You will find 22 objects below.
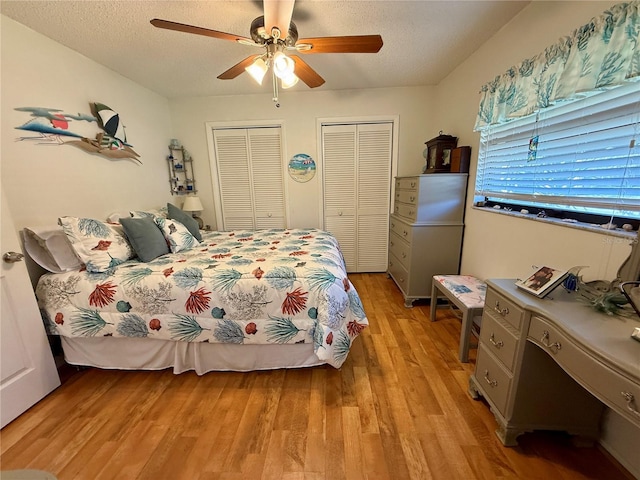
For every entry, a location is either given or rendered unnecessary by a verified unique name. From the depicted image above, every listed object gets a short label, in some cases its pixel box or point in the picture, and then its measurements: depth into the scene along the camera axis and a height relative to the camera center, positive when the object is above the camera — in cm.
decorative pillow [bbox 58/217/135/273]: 174 -38
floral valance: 111 +57
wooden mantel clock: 263 +30
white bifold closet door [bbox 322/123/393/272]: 336 -9
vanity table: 81 -68
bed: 167 -80
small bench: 184 -86
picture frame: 118 -48
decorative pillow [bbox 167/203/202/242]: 264 -33
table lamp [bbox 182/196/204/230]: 334 -23
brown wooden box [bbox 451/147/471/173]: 242 +20
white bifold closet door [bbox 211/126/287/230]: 342 +10
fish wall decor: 188 +46
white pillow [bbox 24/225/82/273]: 171 -39
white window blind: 118 +12
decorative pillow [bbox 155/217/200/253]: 223 -42
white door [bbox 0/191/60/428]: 146 -88
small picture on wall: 343 +22
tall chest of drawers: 251 -47
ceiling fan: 141 +85
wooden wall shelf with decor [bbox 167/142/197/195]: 340 +22
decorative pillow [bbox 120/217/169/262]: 198 -38
